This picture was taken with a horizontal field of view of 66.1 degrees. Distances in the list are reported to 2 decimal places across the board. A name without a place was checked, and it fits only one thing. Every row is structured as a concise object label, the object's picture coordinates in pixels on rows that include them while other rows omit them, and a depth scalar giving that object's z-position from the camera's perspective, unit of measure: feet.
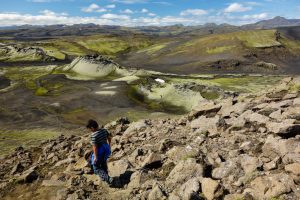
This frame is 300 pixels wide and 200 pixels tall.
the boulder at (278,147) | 29.30
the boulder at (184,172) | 29.83
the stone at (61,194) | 32.26
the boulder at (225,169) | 28.87
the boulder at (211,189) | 26.14
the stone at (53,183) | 36.17
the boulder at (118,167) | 34.71
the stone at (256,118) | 37.54
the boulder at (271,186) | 24.12
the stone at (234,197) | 25.18
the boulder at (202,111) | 47.80
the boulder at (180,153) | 33.48
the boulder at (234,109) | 44.01
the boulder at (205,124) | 40.10
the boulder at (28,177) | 39.16
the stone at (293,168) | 25.66
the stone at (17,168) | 45.62
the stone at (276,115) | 37.65
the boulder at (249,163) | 28.04
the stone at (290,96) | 43.95
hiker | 31.13
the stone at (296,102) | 40.35
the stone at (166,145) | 38.13
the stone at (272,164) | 27.40
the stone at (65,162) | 43.38
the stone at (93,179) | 34.58
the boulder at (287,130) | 32.25
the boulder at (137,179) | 31.88
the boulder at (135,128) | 49.13
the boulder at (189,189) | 26.10
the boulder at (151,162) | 34.91
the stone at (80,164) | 38.98
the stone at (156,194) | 28.02
